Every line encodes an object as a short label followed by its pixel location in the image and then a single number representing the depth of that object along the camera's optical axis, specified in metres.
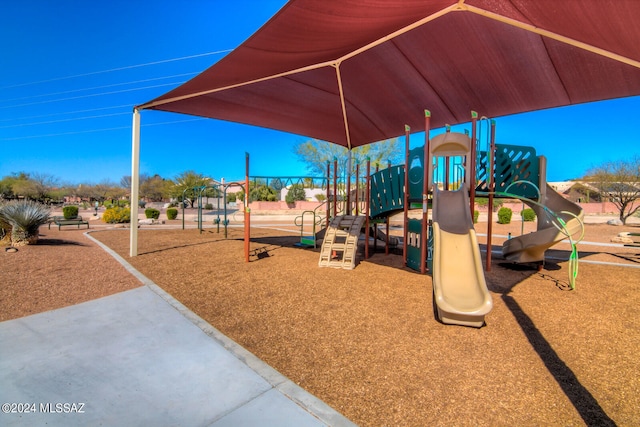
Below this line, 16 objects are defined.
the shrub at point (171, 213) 23.95
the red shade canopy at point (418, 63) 4.01
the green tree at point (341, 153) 34.88
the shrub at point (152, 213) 22.44
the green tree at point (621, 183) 23.92
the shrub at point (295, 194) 36.34
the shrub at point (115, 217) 19.38
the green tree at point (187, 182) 45.25
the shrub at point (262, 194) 36.60
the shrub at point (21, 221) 7.92
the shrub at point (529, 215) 22.62
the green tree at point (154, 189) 57.66
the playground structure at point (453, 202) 5.73
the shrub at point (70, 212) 19.38
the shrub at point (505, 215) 23.22
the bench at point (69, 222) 13.52
